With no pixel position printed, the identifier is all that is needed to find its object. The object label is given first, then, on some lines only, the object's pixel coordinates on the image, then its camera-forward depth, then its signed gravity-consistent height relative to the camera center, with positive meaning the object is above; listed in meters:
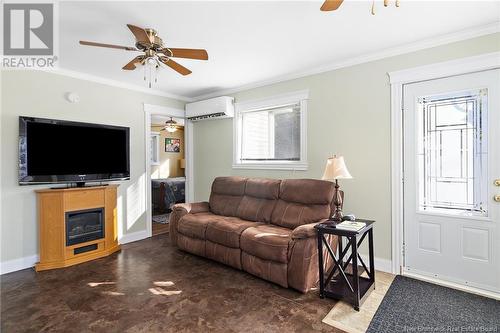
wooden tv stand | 3.12 -0.73
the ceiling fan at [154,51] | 2.20 +1.02
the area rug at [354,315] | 1.98 -1.23
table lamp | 2.60 -0.07
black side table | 2.21 -1.08
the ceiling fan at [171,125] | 7.19 +1.13
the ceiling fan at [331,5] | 1.61 +1.01
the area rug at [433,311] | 1.96 -1.23
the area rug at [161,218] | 5.43 -1.15
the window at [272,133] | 3.69 +0.50
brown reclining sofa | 2.49 -0.73
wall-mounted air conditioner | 4.32 +0.99
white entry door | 2.44 -0.15
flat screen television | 3.08 +0.19
